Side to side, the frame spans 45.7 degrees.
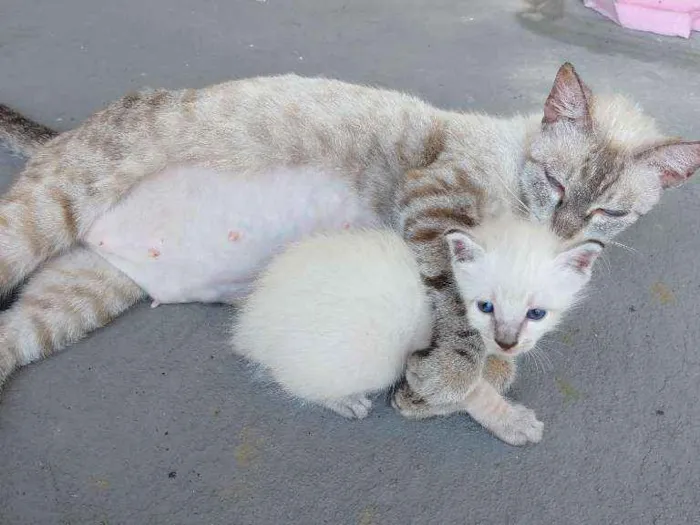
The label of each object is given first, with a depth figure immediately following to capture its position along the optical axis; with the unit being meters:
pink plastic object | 0.86
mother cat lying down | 0.53
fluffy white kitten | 0.47
